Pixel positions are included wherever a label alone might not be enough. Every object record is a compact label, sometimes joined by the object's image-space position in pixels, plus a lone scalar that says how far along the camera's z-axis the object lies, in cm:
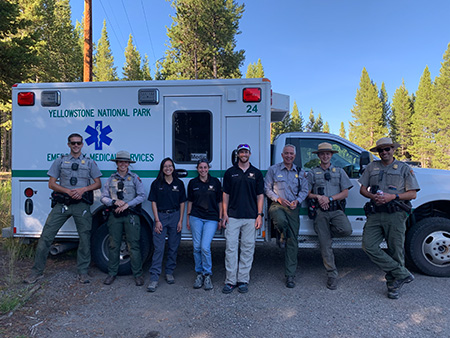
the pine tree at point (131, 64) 3909
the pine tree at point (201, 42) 1977
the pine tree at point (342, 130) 10978
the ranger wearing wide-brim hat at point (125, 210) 414
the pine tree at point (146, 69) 4275
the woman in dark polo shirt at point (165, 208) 408
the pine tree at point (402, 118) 5160
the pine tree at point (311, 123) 7836
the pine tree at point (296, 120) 5192
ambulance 430
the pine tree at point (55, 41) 1830
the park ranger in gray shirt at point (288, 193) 410
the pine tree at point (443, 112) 3906
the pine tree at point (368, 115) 5312
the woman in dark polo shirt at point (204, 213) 404
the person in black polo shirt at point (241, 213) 396
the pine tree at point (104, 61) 4327
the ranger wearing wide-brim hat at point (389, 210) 381
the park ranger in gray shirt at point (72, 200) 420
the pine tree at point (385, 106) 5462
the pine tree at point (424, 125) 4194
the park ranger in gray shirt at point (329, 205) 412
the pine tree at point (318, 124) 7577
